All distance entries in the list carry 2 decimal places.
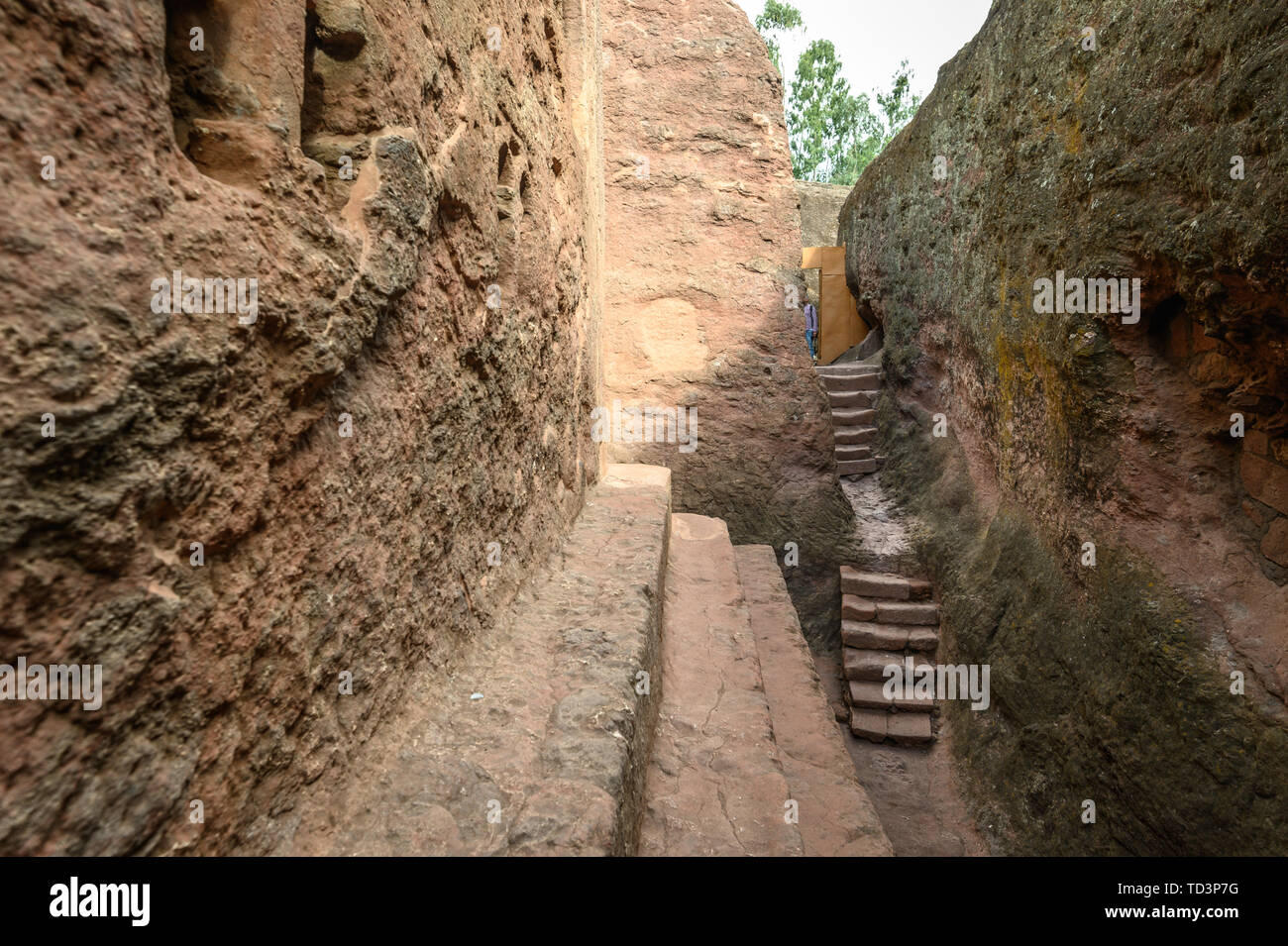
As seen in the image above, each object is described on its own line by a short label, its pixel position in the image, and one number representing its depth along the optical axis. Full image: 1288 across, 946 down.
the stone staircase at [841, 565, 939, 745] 4.50
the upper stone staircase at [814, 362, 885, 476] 6.78
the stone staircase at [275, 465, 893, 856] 1.18
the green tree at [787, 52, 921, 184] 20.55
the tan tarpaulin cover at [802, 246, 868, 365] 10.24
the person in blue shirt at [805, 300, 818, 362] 10.86
